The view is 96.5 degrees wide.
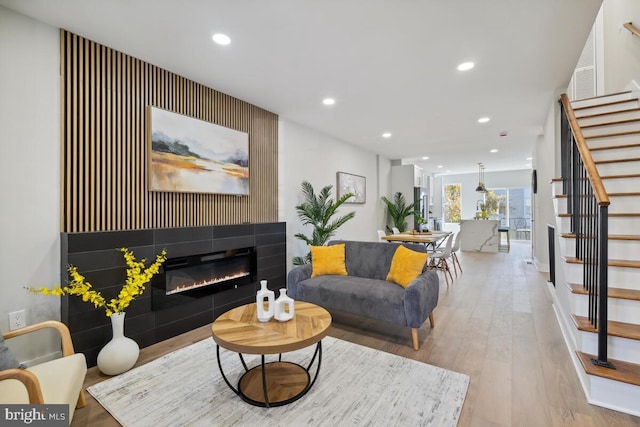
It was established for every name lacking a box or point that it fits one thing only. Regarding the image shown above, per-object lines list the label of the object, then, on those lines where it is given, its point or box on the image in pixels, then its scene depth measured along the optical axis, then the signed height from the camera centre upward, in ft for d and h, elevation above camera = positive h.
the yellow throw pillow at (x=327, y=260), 11.46 -1.88
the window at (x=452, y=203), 40.49 +1.50
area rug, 5.69 -4.07
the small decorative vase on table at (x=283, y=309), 6.65 -2.23
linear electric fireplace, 9.37 -2.25
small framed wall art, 19.61 +2.05
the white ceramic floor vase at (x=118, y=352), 7.24 -3.55
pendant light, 31.76 +4.94
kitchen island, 27.22 -2.16
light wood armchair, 4.23 -2.86
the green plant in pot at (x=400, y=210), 25.25 +0.33
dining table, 17.11 -1.49
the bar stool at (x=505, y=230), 28.37 -1.69
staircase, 6.00 -1.42
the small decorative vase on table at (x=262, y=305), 6.68 -2.16
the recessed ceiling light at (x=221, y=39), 7.94 +5.00
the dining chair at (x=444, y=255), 16.19 -2.39
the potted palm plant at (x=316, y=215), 14.69 -0.04
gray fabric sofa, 8.55 -2.54
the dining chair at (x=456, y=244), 17.63 -1.95
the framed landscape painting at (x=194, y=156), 9.53 +2.22
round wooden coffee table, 5.64 -2.53
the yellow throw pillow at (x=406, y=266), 9.55 -1.79
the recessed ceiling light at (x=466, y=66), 9.55 +5.02
